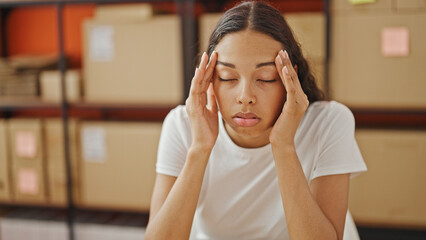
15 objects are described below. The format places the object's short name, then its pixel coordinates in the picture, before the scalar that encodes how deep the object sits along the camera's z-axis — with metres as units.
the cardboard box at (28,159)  2.53
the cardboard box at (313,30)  2.14
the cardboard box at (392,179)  2.10
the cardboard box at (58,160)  2.52
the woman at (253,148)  1.13
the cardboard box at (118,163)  2.39
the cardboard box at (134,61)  2.32
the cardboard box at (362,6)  2.07
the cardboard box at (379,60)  2.06
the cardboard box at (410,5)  2.03
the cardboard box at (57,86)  2.48
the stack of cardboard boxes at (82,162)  2.40
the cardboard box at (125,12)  2.34
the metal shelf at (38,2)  2.39
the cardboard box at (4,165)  2.55
